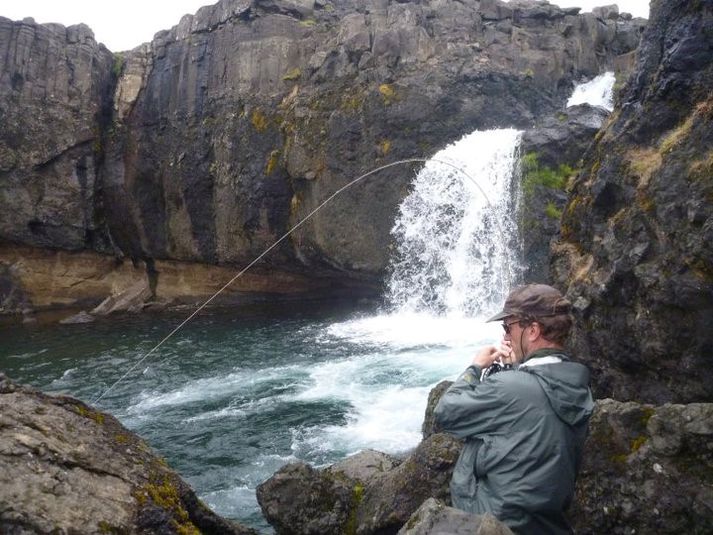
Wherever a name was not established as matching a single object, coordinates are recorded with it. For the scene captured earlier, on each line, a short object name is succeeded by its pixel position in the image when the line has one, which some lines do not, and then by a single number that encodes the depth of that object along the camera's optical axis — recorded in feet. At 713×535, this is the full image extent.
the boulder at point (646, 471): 12.57
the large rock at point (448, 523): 9.20
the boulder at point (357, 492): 16.46
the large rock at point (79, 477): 11.34
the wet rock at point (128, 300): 81.25
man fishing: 9.63
